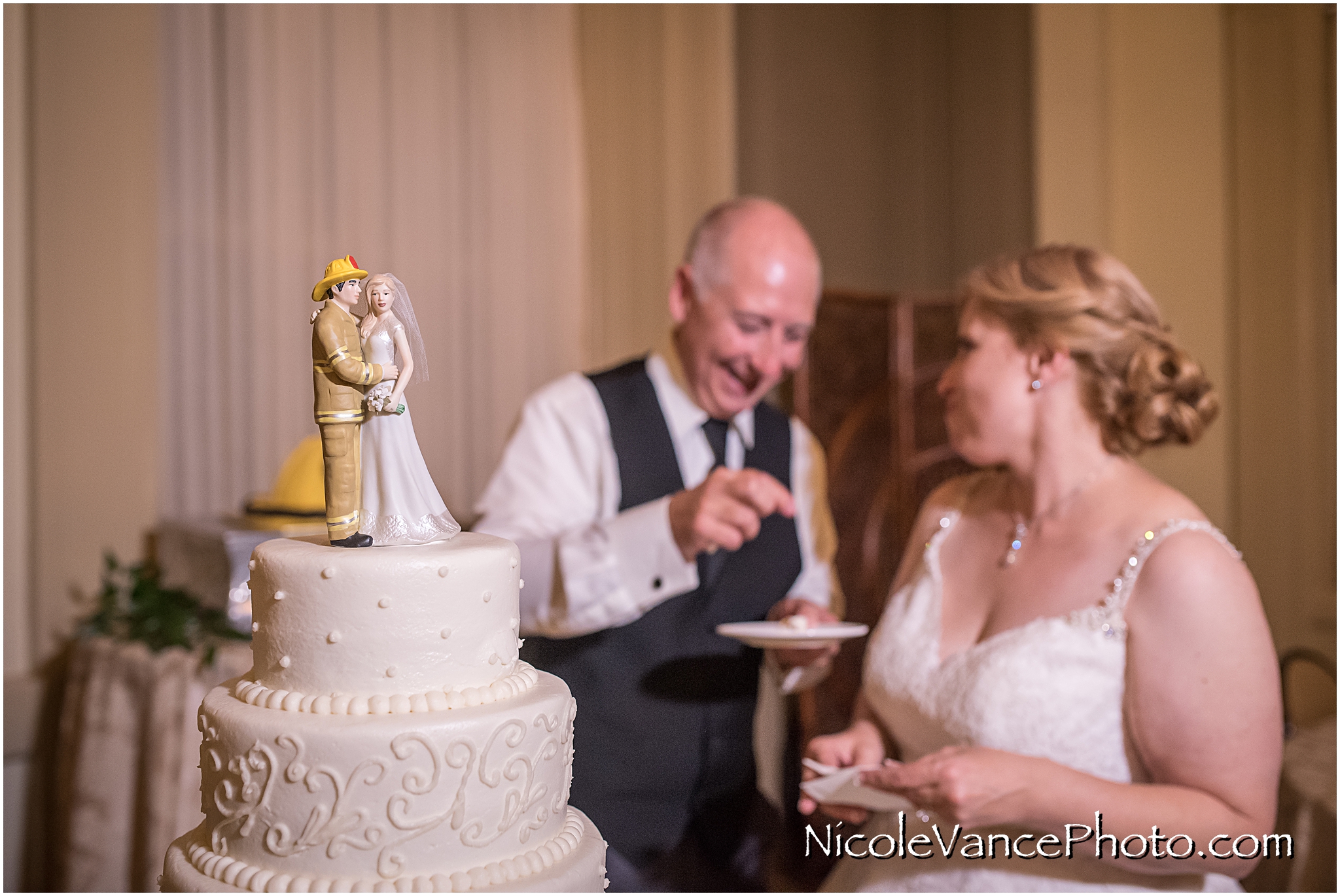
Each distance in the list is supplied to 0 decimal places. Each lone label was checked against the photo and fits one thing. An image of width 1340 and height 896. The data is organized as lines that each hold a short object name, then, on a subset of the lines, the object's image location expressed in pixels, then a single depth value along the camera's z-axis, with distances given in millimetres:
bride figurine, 1247
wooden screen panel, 4277
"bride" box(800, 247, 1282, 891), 1688
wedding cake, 1167
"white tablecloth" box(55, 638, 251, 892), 2795
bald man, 1919
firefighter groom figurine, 1220
